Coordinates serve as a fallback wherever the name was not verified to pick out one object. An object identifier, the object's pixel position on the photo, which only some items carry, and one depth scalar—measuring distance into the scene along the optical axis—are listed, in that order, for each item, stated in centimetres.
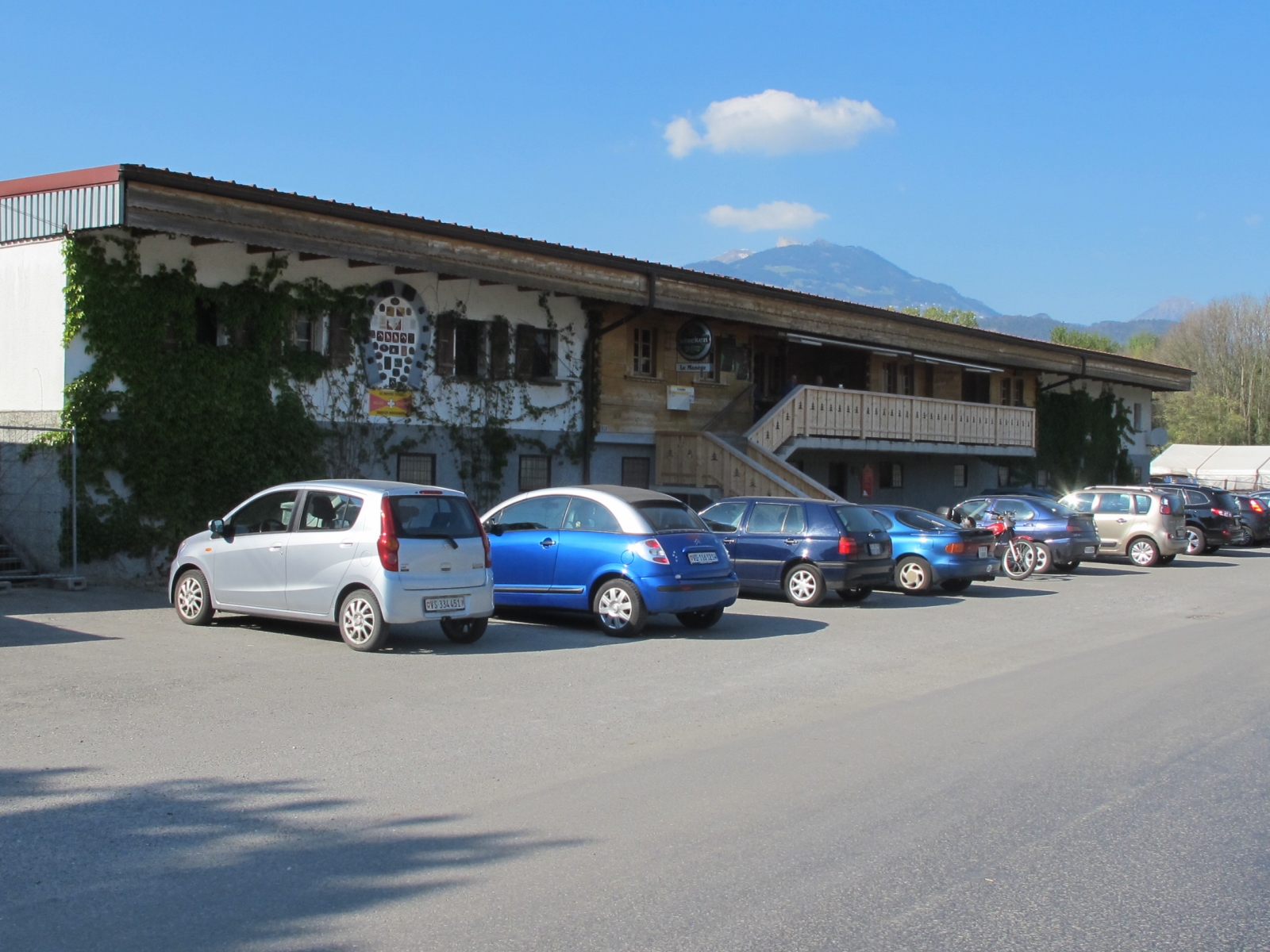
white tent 7188
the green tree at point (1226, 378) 9181
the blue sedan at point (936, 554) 1966
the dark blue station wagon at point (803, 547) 1752
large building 1778
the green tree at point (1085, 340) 9681
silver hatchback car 1228
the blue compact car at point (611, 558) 1402
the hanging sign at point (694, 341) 2778
